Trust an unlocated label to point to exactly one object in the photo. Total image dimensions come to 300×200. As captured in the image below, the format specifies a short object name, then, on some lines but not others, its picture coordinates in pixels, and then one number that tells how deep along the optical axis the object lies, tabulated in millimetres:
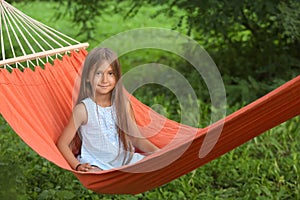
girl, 3415
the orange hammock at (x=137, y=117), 2821
